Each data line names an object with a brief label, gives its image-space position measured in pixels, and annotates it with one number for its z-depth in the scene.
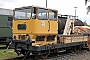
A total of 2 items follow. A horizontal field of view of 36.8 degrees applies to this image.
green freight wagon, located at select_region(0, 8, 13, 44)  11.43
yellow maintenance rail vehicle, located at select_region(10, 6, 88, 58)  7.13
